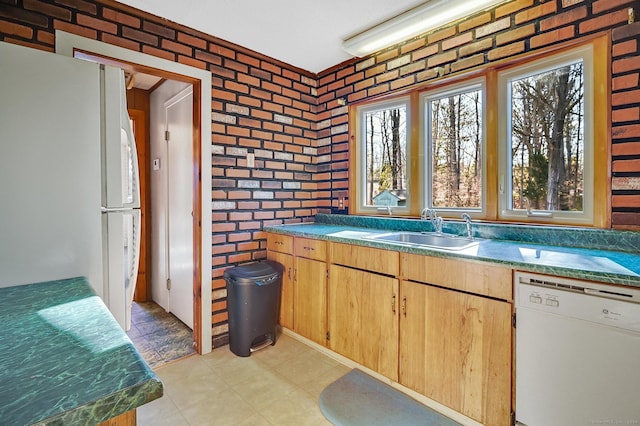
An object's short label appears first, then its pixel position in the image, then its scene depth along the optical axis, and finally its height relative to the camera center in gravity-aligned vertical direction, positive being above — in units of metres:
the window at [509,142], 1.78 +0.45
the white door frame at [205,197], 2.45 +0.10
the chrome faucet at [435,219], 2.29 -0.08
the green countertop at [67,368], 0.51 -0.31
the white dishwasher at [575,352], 1.19 -0.60
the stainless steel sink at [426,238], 2.17 -0.23
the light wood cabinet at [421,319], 1.52 -0.66
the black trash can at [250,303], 2.35 -0.73
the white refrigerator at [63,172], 1.17 +0.16
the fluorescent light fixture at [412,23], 1.95 +1.28
